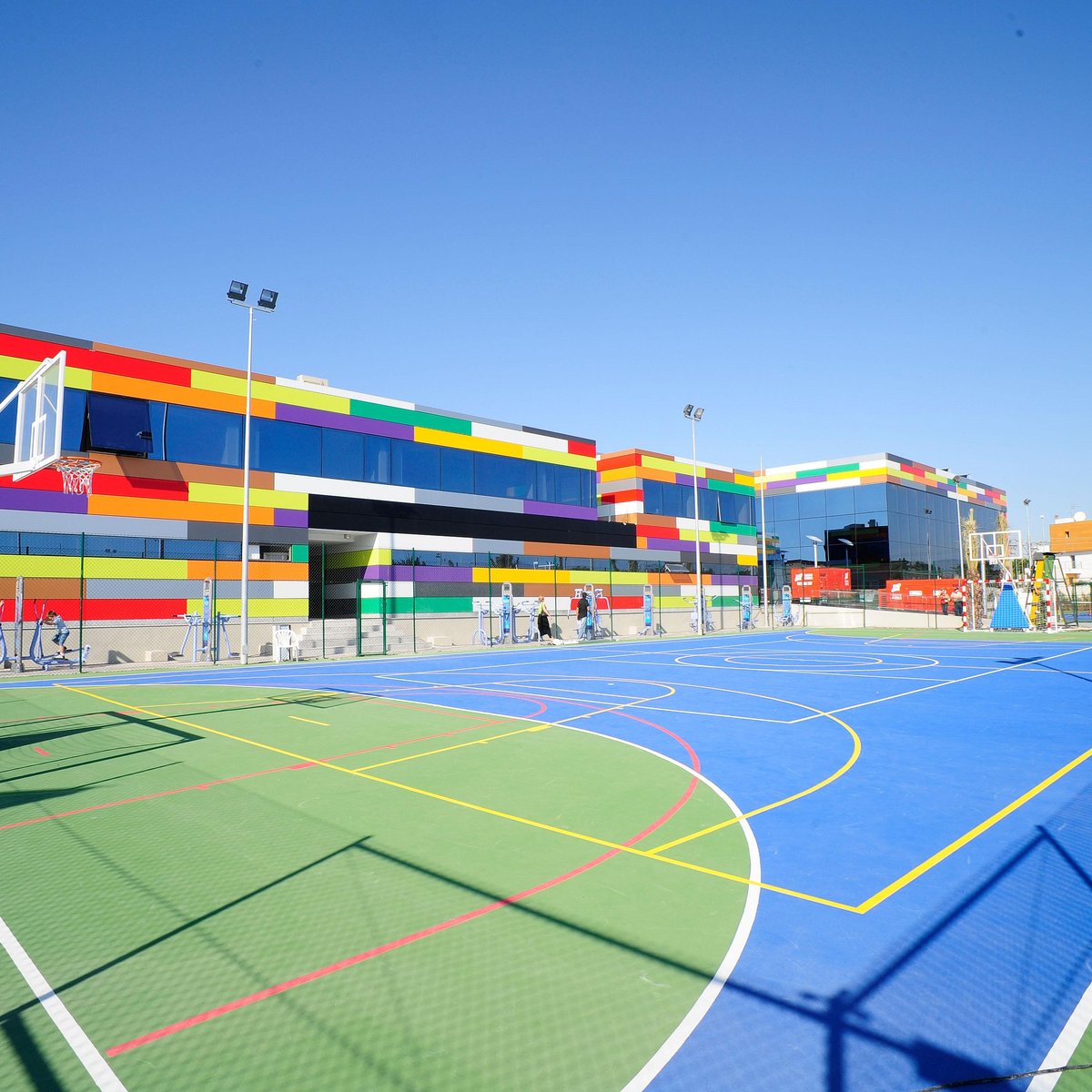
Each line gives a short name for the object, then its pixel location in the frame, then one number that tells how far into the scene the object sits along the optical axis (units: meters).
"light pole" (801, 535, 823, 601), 74.00
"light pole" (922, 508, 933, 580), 76.81
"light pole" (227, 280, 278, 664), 25.72
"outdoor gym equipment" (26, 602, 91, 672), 23.52
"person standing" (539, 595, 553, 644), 35.75
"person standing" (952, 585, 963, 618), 50.57
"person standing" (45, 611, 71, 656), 24.00
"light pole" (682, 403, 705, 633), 43.78
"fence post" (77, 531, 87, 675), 23.30
